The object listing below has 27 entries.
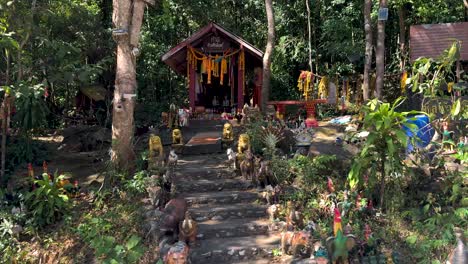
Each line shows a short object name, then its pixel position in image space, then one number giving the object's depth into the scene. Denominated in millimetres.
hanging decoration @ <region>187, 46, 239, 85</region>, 13750
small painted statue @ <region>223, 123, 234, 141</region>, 10547
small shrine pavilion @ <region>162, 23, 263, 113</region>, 13434
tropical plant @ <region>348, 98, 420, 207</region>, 6895
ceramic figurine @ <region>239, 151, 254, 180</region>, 8422
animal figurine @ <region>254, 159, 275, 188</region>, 8125
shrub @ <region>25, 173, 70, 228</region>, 7273
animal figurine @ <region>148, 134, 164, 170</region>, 8460
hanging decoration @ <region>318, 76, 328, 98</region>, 15070
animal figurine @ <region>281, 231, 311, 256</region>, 6105
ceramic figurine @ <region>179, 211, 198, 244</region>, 6262
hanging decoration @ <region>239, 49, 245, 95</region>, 13789
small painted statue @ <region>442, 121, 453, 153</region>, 8523
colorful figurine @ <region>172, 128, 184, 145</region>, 10398
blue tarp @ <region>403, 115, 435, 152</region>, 9192
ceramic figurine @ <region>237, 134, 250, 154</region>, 8953
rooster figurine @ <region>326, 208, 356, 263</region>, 5582
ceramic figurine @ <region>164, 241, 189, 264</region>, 5398
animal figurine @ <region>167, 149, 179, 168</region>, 8641
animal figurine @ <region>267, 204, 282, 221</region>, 7137
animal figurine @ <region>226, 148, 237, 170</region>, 9094
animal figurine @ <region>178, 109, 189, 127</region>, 12180
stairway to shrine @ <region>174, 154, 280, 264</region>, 6363
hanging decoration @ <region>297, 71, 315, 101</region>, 14992
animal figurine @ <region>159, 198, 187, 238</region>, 6387
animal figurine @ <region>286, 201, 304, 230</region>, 6761
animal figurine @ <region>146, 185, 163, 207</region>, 7277
